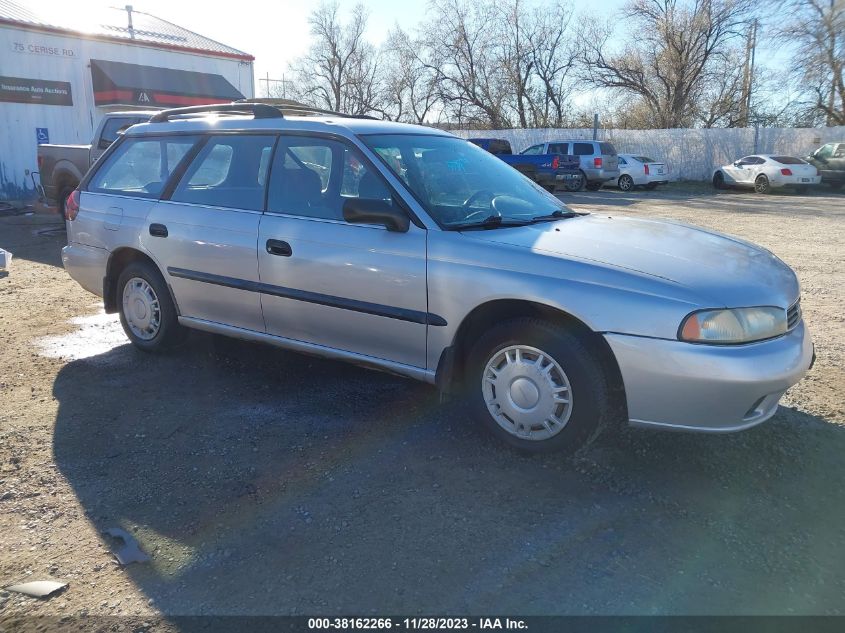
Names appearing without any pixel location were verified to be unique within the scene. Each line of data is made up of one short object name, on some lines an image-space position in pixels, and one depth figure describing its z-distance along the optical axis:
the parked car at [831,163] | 23.66
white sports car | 23.42
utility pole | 35.28
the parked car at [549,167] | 23.03
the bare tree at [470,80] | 41.53
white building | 17.56
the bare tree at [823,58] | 29.78
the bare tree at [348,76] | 48.17
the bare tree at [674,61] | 35.97
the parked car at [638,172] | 24.92
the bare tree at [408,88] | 44.00
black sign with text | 17.34
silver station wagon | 3.10
